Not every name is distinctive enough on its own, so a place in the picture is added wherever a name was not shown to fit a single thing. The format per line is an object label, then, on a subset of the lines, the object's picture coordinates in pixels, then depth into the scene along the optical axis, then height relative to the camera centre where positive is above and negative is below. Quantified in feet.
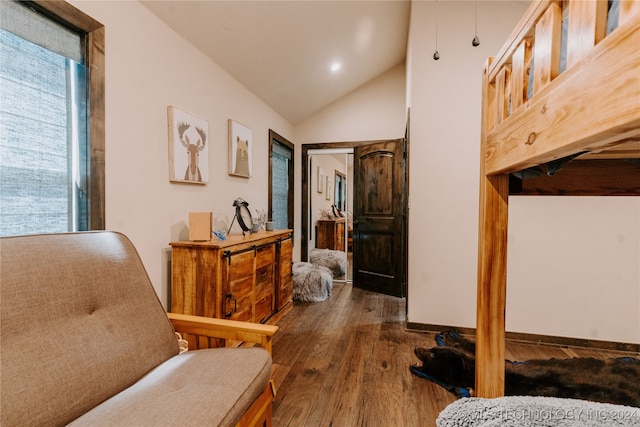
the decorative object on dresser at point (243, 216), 8.71 -0.24
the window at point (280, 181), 12.46 +1.25
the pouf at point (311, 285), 11.47 -3.01
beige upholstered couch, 2.78 -1.67
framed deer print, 6.78 +1.48
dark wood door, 12.00 -0.34
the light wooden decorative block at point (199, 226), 6.67 -0.42
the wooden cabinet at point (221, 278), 6.25 -1.58
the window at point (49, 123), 4.21 +1.33
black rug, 5.48 -3.38
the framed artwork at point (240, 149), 9.27 +1.93
